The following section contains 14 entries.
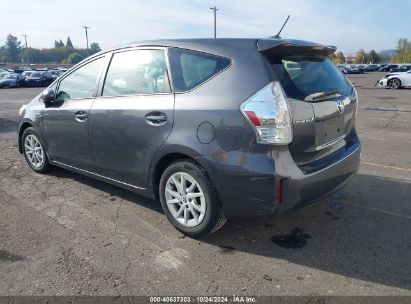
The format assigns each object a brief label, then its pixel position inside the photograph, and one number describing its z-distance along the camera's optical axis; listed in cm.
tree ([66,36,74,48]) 18161
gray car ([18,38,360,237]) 289
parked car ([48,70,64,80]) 4012
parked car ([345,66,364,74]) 6275
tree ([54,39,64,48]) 17045
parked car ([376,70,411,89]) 2395
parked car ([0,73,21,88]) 3481
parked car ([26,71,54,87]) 3656
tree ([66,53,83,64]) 12281
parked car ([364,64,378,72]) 7512
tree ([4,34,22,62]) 15950
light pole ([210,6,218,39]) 6132
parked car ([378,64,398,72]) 7344
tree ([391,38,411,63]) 10425
